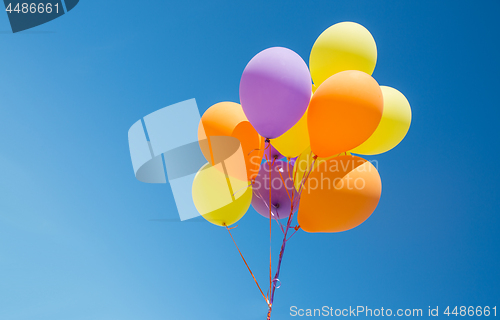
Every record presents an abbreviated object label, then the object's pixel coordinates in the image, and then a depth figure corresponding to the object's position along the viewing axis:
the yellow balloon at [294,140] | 3.63
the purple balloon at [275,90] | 3.11
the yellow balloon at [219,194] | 3.88
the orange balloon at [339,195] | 3.27
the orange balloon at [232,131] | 3.76
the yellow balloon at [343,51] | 3.51
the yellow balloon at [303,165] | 3.67
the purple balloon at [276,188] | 4.05
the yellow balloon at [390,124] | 3.49
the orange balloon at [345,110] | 2.98
